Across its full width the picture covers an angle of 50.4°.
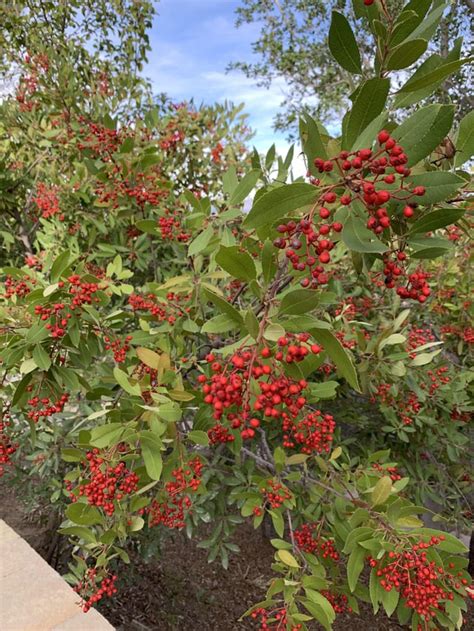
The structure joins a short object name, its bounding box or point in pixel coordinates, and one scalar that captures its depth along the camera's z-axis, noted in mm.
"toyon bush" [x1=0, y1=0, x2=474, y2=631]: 472
